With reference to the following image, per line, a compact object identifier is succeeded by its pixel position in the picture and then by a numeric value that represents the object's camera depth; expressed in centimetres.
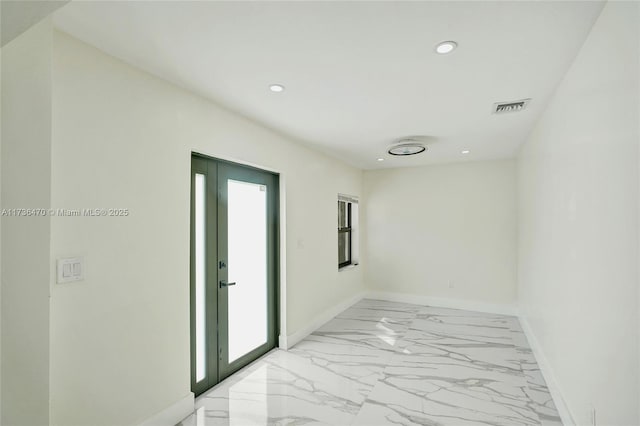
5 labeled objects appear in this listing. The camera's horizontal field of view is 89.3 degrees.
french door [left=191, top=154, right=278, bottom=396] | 266
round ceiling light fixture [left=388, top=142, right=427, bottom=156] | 371
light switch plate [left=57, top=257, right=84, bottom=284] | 165
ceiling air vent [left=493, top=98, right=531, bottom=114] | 259
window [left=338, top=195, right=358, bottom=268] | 548
